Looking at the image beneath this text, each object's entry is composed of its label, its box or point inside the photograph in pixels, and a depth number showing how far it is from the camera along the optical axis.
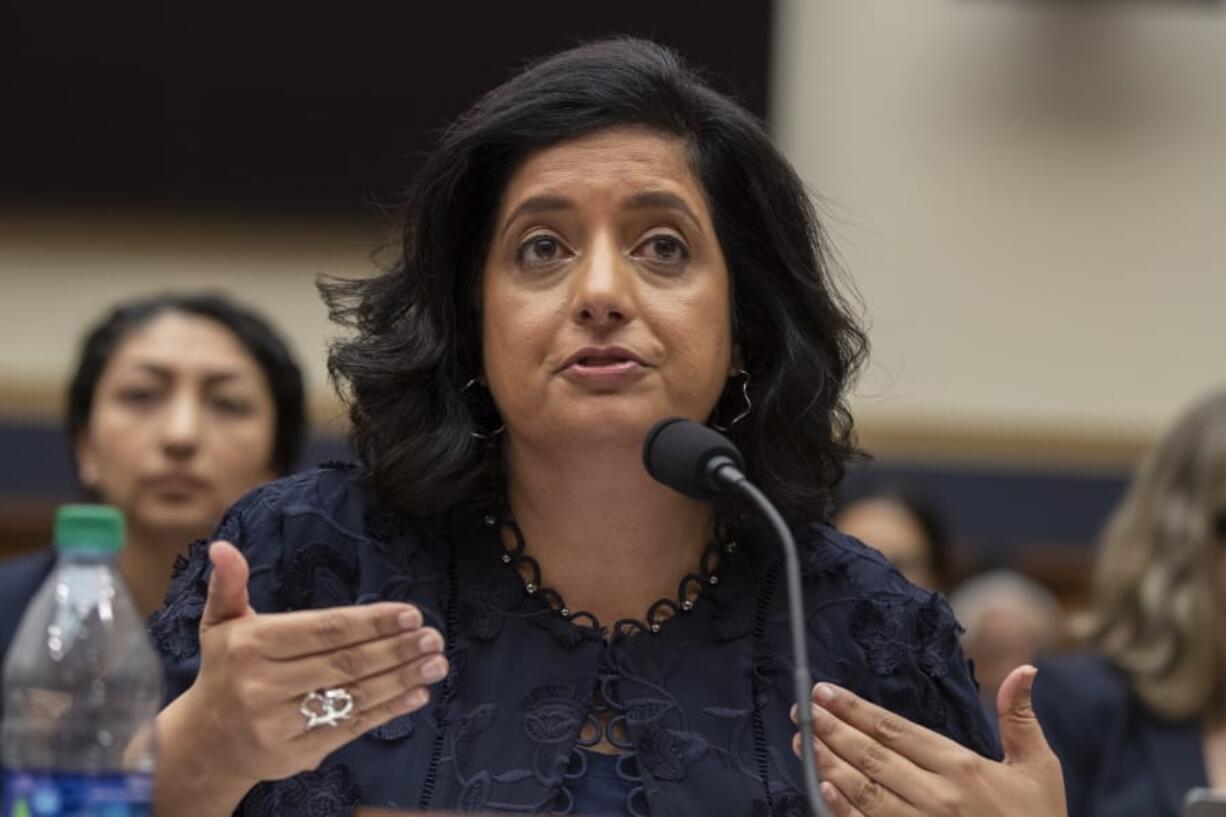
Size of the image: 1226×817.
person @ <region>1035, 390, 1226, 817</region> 7.44
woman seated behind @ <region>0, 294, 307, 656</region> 8.16
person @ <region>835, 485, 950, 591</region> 10.48
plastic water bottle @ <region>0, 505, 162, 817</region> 3.42
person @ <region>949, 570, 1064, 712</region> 11.02
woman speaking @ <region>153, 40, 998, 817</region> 4.89
